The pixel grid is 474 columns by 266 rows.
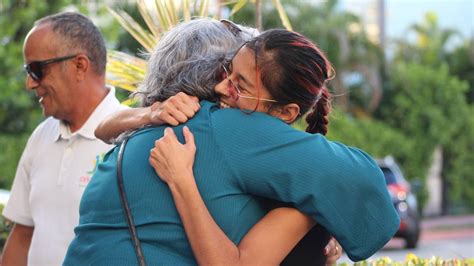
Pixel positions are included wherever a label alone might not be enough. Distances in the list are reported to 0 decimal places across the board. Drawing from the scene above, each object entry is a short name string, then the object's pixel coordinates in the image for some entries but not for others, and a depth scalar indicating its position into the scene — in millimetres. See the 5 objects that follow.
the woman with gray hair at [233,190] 3683
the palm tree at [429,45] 52256
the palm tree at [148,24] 6958
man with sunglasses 5959
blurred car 26945
